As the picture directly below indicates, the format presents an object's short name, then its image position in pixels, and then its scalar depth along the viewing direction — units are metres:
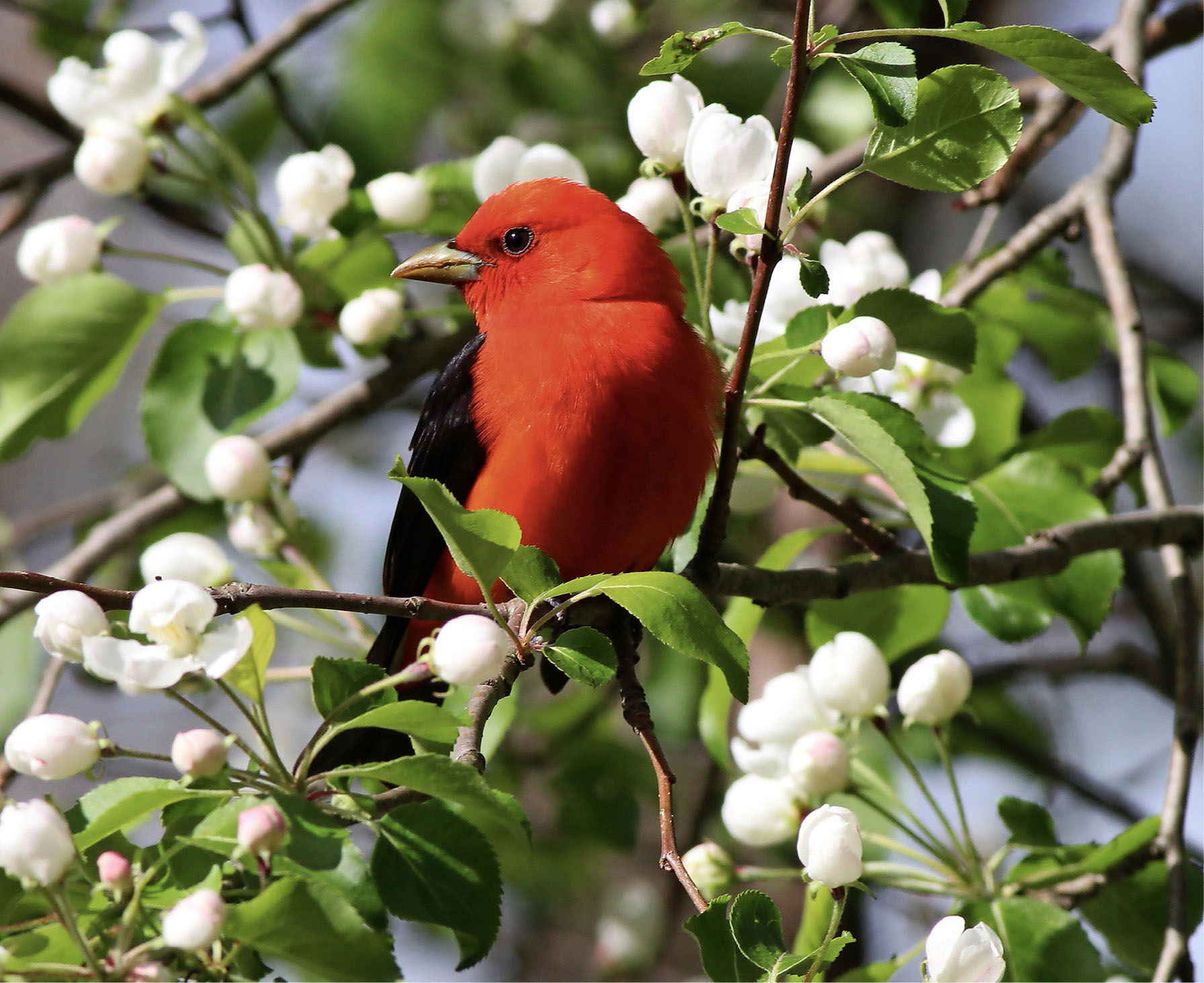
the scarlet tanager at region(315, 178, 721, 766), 6.04
